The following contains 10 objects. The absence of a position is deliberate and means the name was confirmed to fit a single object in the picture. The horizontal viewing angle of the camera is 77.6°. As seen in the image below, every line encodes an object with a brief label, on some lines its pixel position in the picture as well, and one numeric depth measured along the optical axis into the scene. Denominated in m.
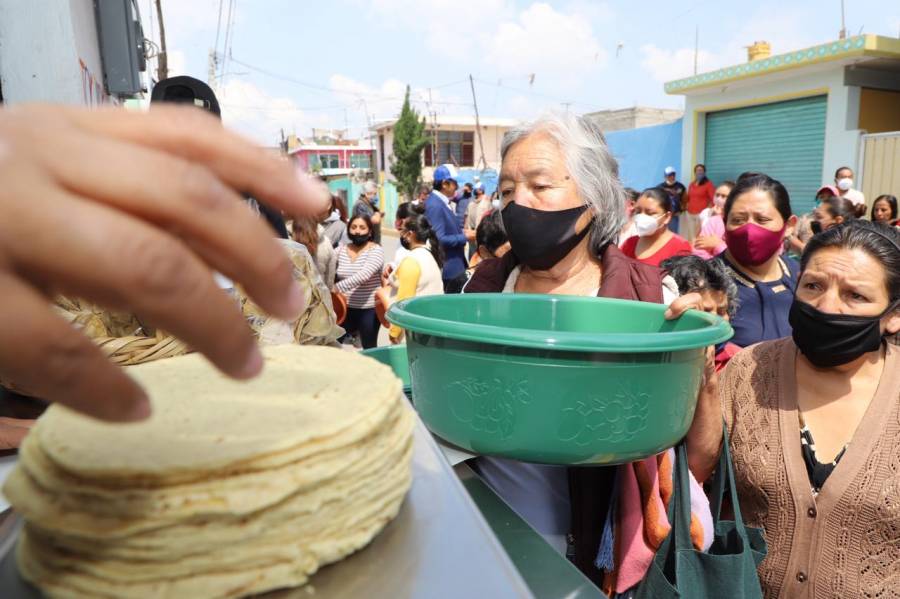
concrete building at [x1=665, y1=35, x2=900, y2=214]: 10.25
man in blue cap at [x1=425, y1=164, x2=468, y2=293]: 6.58
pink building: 53.88
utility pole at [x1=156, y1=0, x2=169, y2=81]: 11.55
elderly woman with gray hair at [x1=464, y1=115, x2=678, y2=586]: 1.57
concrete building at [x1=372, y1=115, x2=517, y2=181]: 41.06
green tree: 36.42
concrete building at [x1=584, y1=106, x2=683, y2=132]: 20.20
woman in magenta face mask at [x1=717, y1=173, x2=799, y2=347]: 2.92
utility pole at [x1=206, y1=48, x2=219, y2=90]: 26.98
